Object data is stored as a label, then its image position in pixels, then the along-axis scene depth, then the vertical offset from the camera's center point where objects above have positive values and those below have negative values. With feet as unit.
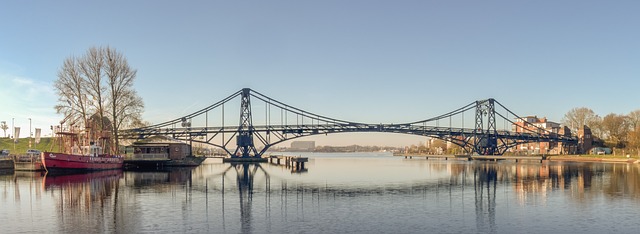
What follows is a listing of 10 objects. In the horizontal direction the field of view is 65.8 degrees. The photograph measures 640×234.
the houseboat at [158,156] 249.75 -10.01
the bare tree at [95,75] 226.58 +28.88
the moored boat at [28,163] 202.20 -10.10
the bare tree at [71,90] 224.53 +21.79
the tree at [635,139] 333.42 -4.73
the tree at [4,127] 367.25 +8.62
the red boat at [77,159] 187.73 -8.51
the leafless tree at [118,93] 232.53 +21.33
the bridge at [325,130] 337.31 +3.41
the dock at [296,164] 255.99 -15.89
